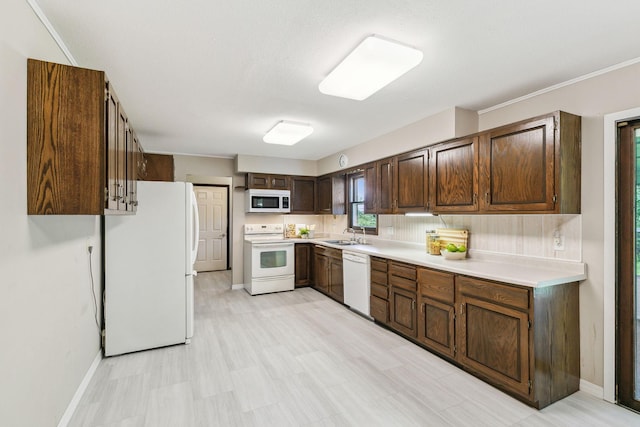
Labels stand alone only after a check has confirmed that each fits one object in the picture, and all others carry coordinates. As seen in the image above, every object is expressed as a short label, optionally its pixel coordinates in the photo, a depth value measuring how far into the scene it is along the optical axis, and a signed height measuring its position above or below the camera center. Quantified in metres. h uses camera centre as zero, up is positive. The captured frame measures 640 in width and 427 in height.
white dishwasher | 3.92 -0.92
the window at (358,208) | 5.06 +0.09
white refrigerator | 3.01 -0.61
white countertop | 2.24 -0.48
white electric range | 5.15 -0.91
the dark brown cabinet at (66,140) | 1.51 +0.38
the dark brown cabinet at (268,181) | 5.54 +0.60
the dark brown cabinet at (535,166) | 2.29 +0.38
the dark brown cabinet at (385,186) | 3.97 +0.37
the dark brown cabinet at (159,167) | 4.27 +0.66
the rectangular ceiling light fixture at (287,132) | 3.50 +0.98
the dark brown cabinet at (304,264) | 5.58 -0.95
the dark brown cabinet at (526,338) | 2.15 -0.96
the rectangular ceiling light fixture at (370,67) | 1.84 +0.96
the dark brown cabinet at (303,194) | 5.93 +0.38
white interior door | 7.20 -0.35
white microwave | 5.48 +0.23
